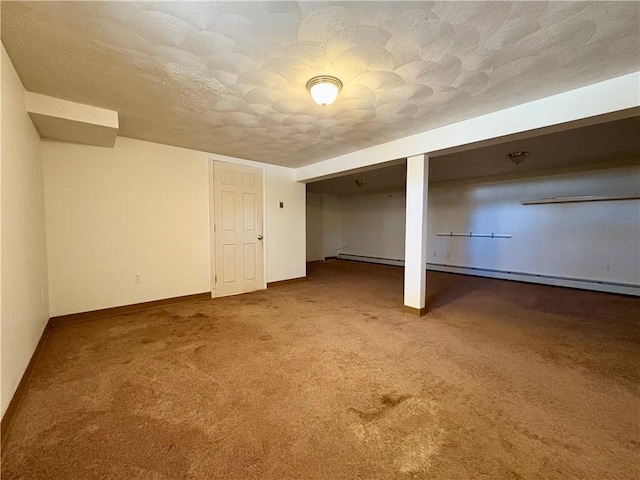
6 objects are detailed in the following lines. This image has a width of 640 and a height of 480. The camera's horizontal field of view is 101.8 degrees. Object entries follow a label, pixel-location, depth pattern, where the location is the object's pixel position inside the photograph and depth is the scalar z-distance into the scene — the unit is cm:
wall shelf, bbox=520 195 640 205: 447
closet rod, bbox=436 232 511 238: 589
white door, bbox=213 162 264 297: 432
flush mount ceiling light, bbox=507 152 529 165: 408
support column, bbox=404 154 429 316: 338
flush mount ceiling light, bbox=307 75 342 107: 207
